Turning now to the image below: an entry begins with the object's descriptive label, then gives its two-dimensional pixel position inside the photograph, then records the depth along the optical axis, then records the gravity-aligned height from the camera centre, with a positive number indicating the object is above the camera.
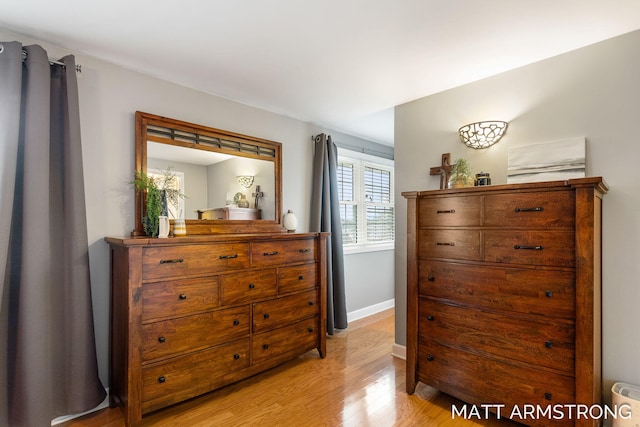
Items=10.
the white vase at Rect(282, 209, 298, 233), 3.22 -0.12
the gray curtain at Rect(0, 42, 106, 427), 1.79 -0.21
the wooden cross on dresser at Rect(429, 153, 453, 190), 2.68 +0.32
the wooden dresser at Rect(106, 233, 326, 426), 1.94 -0.70
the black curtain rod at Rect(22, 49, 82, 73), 1.88 +0.91
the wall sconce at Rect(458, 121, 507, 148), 2.39 +0.56
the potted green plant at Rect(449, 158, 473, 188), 2.38 +0.24
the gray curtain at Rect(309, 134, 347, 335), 3.51 -0.08
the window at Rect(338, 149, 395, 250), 4.16 +0.12
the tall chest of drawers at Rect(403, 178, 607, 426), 1.68 -0.51
